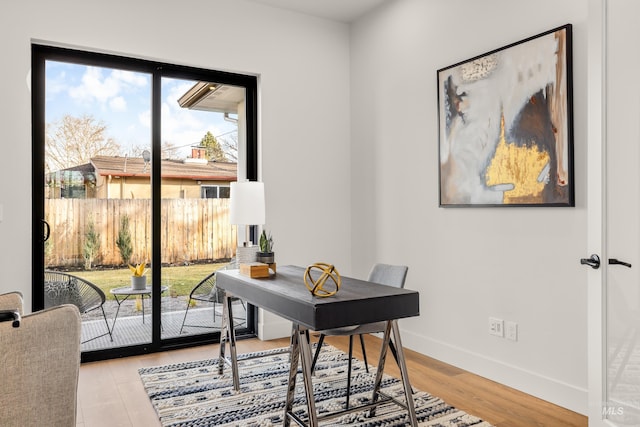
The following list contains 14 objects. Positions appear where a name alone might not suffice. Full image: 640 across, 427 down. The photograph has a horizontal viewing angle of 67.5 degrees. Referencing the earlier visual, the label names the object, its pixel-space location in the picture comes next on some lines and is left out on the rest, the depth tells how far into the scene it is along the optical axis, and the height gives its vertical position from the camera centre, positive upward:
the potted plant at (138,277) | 3.74 -0.48
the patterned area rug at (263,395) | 2.49 -1.06
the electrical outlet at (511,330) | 2.97 -0.73
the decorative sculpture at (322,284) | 2.14 -0.31
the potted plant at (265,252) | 2.97 -0.23
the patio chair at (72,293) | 3.43 -0.56
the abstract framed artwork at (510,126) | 2.65 +0.54
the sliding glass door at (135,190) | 3.46 +0.20
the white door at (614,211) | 1.90 +0.00
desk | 2.02 -0.43
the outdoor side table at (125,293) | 3.68 -0.60
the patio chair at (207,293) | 3.97 -0.65
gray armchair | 1.31 -0.43
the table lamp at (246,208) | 3.09 +0.04
